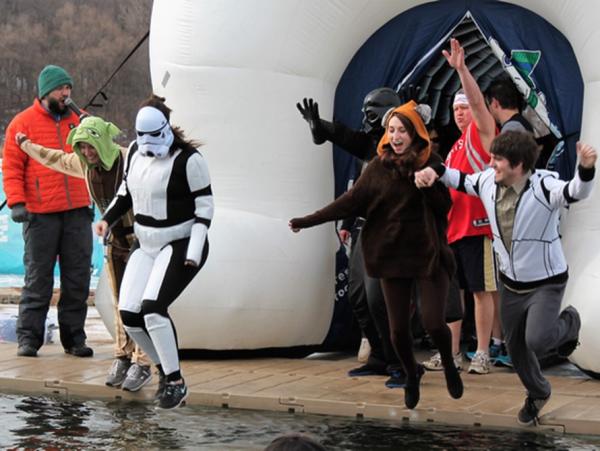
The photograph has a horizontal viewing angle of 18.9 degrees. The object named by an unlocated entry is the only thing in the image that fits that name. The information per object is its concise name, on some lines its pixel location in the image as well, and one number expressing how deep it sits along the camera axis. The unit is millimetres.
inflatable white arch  10675
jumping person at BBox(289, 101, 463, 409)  8493
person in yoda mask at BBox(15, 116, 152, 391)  9751
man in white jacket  7860
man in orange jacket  11378
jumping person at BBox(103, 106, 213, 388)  8706
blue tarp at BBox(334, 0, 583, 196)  10583
